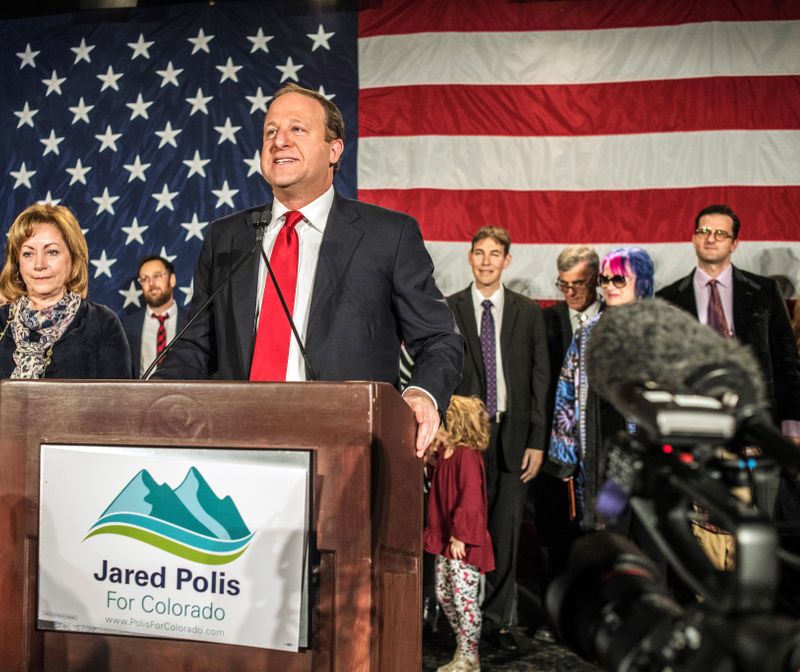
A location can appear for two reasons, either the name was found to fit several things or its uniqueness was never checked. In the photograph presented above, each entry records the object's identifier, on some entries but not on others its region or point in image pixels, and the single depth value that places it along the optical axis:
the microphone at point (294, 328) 1.65
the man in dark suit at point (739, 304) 4.11
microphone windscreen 0.82
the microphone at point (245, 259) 1.83
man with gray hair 4.32
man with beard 5.20
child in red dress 3.57
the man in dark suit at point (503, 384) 4.16
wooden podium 1.37
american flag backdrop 4.93
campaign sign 1.39
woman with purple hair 3.67
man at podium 1.97
